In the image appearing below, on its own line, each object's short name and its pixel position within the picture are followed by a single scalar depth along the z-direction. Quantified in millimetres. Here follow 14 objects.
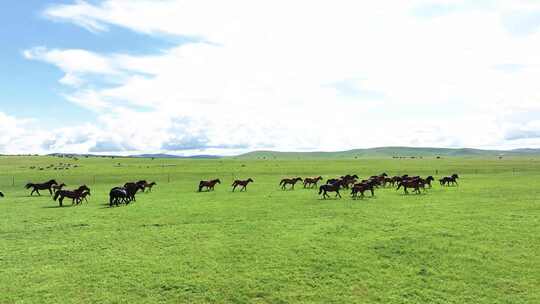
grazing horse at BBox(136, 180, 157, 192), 40988
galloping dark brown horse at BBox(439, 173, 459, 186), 44556
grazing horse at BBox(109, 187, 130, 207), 30358
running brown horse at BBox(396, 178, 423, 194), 36031
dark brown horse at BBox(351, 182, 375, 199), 33281
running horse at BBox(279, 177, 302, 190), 42947
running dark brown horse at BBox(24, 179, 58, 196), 39812
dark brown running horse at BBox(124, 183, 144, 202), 32969
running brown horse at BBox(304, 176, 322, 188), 44719
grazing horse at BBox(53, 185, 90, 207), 30656
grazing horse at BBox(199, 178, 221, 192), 41000
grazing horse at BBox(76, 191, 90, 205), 32050
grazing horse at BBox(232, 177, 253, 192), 41000
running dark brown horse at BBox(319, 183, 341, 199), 33888
